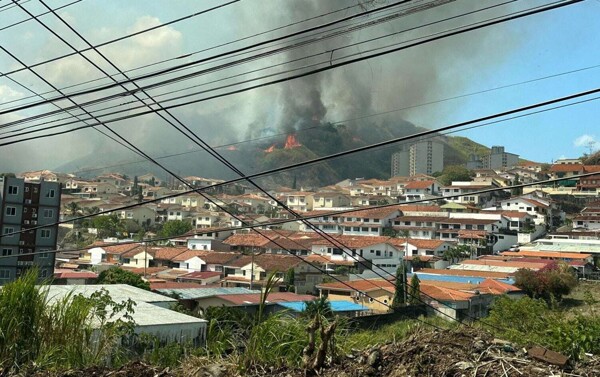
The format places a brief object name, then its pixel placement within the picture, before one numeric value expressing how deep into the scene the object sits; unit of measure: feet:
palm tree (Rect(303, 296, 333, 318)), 41.03
